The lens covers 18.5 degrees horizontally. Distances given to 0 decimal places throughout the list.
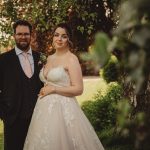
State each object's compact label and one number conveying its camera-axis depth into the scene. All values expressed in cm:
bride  630
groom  624
